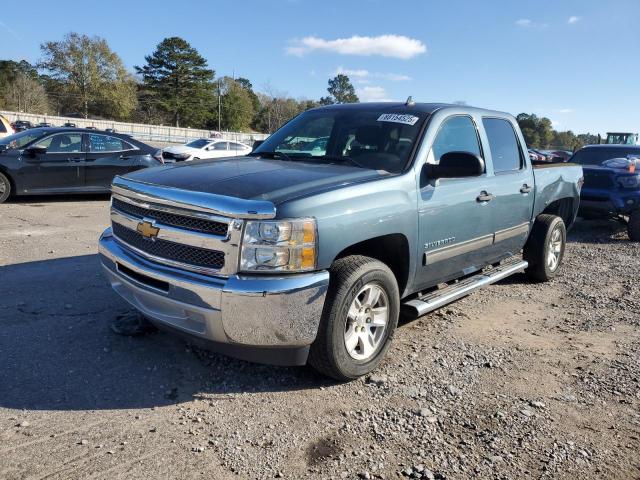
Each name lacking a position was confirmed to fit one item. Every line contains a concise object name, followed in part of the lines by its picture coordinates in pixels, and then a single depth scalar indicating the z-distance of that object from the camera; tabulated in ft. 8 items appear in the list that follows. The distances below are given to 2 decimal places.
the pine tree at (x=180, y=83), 265.95
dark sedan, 31.55
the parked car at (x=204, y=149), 65.10
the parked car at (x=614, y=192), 29.89
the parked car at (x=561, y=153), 99.46
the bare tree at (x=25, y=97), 198.29
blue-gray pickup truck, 9.37
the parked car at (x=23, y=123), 128.06
